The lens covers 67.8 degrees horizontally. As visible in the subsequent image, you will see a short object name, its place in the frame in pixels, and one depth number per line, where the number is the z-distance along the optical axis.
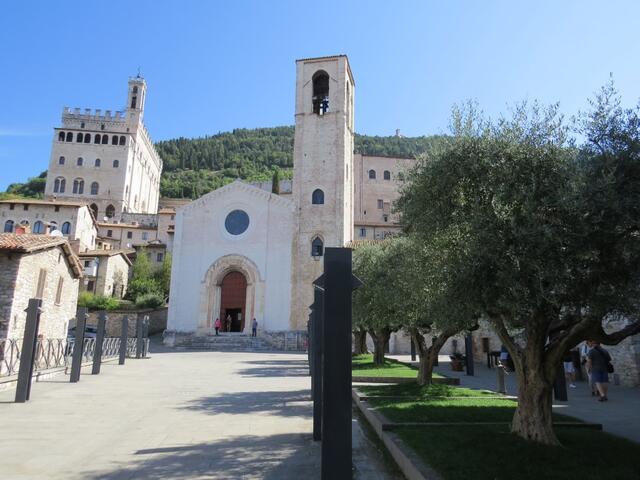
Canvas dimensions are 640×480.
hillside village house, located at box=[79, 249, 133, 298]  47.91
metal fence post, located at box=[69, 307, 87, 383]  14.88
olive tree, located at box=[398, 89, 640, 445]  6.32
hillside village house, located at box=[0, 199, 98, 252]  55.62
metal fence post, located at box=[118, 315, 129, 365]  21.95
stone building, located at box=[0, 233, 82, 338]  17.78
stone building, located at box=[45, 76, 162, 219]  87.69
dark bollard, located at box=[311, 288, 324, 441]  7.97
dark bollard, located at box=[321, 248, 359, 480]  4.79
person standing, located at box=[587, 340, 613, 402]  12.41
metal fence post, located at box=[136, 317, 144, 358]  26.36
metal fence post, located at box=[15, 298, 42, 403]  11.26
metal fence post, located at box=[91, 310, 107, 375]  17.22
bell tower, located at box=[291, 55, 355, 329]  38.72
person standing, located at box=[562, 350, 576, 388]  17.00
